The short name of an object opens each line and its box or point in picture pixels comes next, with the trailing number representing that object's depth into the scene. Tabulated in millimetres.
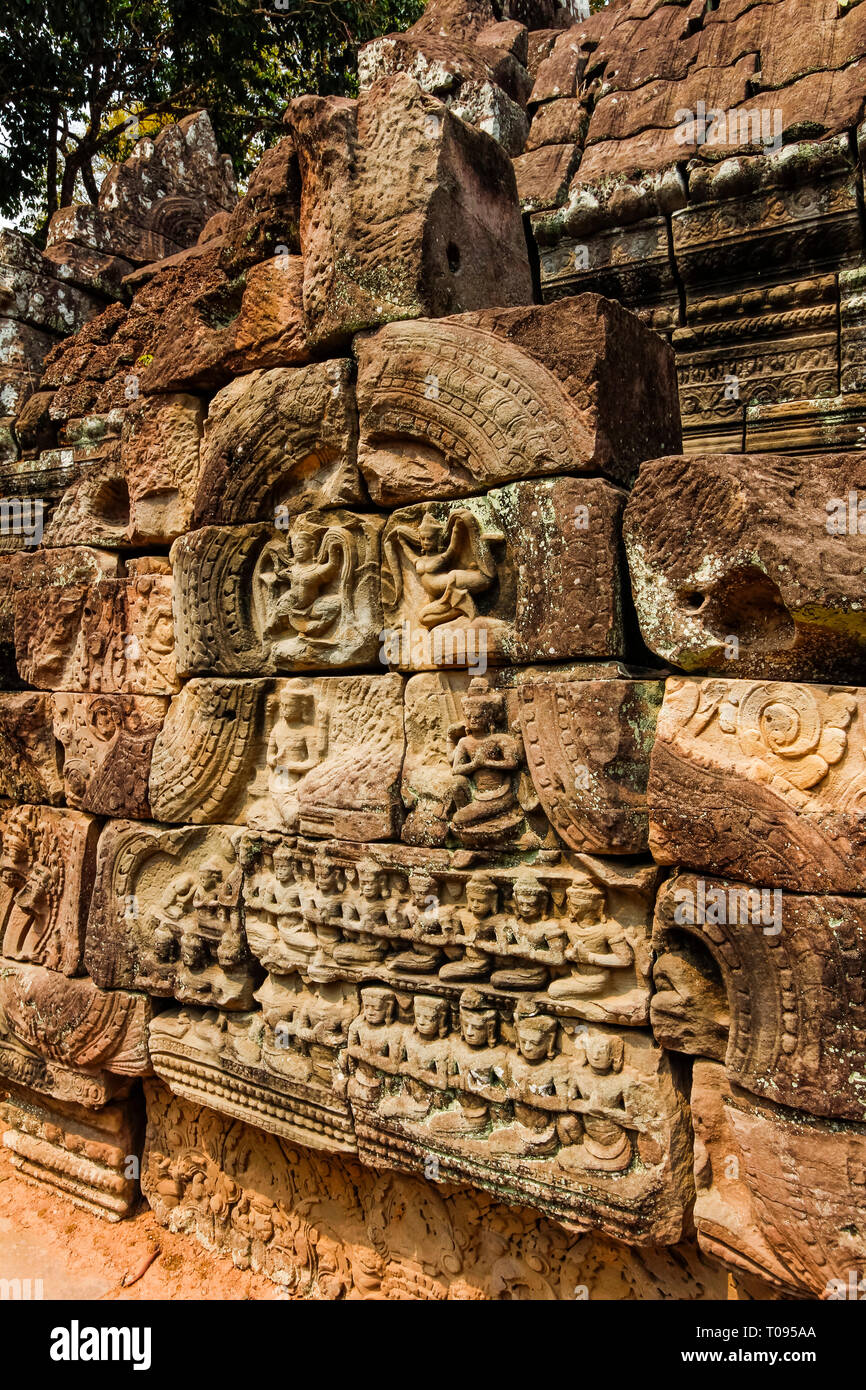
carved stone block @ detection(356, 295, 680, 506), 2674
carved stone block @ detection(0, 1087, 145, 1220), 4113
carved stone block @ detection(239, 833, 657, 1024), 2607
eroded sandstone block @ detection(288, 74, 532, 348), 3062
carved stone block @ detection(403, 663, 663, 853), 2549
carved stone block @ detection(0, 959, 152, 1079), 3875
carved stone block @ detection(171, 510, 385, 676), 3258
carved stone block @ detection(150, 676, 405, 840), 3143
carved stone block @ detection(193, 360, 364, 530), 3277
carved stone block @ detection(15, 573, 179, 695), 3994
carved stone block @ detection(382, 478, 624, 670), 2611
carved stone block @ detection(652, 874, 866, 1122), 2152
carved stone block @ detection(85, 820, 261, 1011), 3604
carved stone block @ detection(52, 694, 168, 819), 3902
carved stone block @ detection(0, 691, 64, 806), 4418
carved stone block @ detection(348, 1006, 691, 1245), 2502
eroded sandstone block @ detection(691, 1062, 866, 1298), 2162
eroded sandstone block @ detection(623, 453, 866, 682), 2186
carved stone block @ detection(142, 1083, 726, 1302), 2887
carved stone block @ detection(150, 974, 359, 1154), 3197
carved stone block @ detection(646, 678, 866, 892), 2168
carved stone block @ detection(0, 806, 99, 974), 4125
